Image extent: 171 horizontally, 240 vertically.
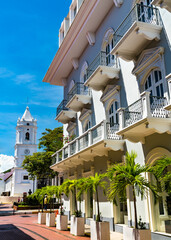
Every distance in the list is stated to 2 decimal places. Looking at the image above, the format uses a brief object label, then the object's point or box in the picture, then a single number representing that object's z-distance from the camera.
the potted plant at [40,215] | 17.12
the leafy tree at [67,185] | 13.19
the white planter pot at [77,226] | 12.20
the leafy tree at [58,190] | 14.59
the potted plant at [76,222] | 12.23
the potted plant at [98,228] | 10.15
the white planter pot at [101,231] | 10.12
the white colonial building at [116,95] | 10.12
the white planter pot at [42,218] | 17.33
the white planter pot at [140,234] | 7.73
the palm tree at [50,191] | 15.60
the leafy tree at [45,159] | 34.53
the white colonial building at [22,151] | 60.79
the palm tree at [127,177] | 8.11
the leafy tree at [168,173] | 7.14
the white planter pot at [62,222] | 13.98
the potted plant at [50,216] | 15.70
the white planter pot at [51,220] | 15.70
